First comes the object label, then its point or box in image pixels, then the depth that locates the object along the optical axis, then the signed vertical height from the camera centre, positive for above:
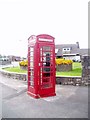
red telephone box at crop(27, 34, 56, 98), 3.70 -0.21
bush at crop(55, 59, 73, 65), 6.66 -0.15
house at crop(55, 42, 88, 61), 24.58 +2.15
